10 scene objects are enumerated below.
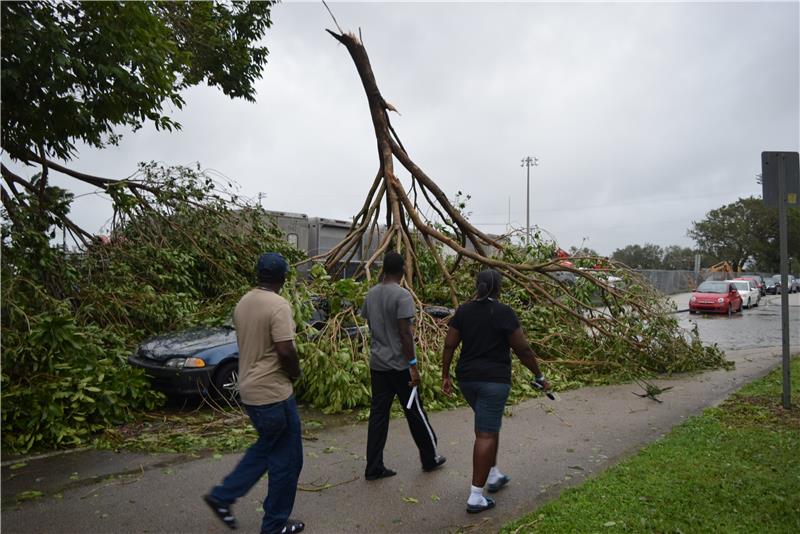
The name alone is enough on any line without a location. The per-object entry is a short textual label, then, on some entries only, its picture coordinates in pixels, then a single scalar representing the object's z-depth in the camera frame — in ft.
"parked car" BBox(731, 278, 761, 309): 94.32
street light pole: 169.53
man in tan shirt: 11.80
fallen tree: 31.30
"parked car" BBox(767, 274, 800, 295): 152.48
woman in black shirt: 13.29
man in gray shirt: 14.99
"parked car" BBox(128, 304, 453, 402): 22.00
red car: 79.20
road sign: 22.49
